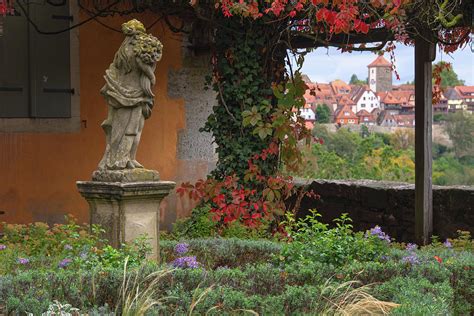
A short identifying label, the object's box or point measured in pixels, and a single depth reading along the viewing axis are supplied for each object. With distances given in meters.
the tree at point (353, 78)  93.82
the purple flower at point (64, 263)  9.28
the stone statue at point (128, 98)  10.65
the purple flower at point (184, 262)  9.62
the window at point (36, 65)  14.97
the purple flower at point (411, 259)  9.82
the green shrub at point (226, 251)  11.31
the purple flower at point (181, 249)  11.14
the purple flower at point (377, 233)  10.38
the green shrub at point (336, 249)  10.06
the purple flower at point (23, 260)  9.51
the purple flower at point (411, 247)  10.92
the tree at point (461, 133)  53.47
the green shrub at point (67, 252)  9.38
